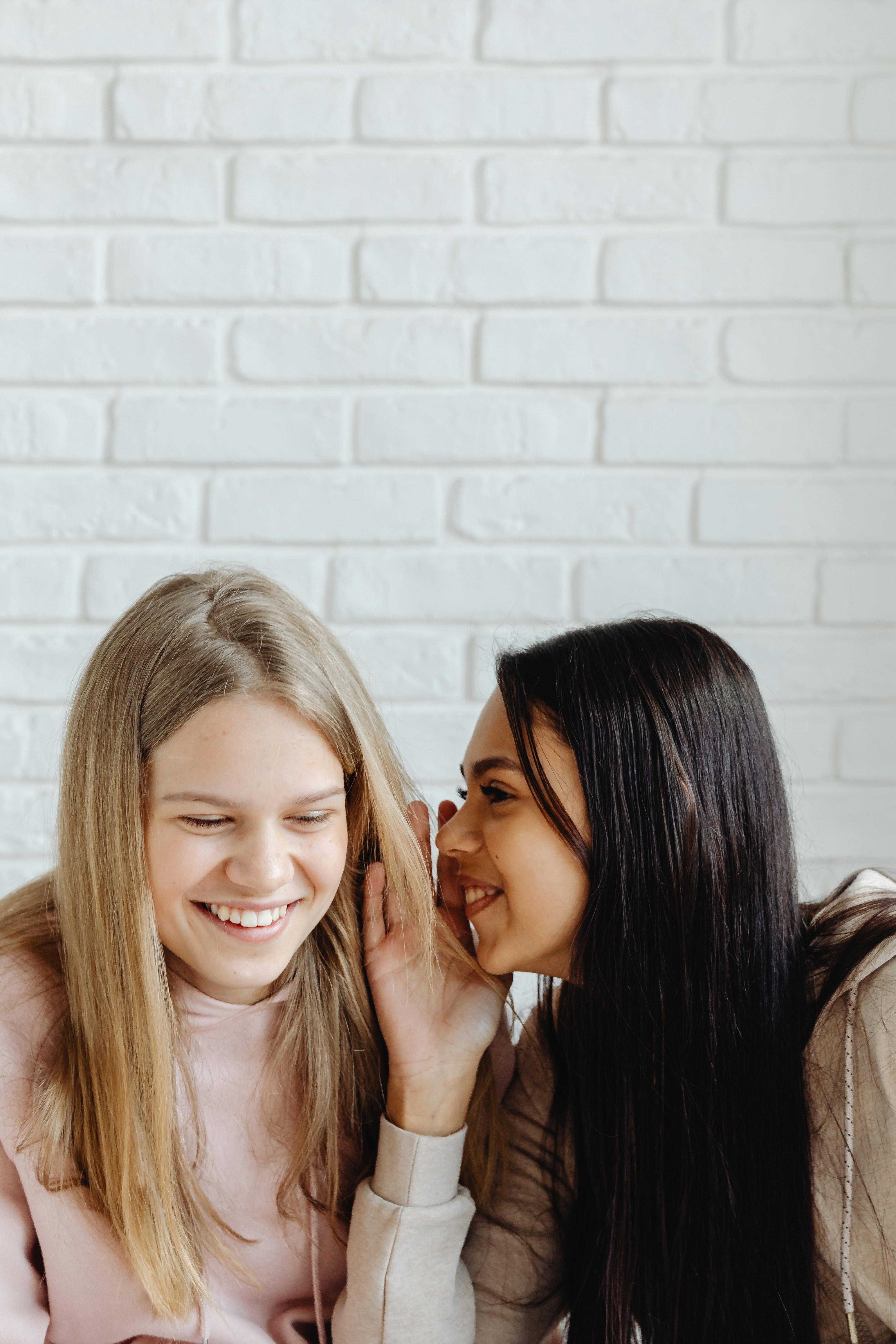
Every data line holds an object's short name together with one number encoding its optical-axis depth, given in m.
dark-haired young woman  1.18
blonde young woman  1.13
